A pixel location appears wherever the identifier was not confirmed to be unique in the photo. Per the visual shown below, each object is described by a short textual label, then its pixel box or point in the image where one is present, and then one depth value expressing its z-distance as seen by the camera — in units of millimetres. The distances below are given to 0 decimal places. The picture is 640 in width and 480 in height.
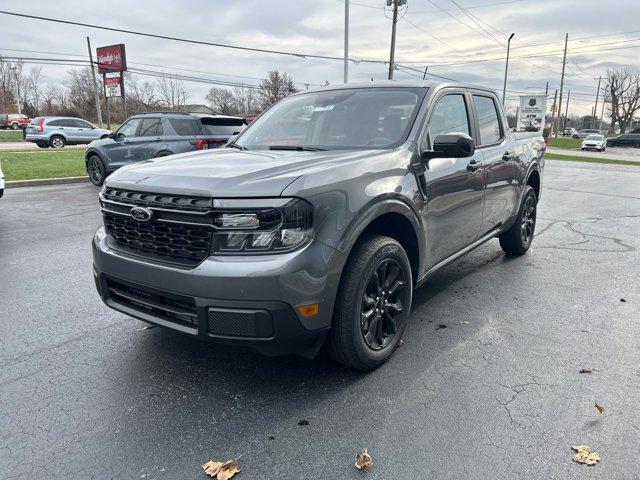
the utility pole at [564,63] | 59906
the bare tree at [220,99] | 85688
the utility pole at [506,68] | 42562
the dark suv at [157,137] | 10867
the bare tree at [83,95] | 74375
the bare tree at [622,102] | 87938
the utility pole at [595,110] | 106050
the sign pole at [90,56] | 42897
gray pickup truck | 2500
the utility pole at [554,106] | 62094
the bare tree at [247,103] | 80100
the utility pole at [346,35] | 23609
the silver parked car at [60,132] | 26741
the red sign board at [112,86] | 37438
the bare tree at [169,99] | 82938
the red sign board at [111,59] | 38531
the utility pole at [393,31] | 28906
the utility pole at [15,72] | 72375
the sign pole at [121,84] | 36250
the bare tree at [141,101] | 75625
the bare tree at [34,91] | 82912
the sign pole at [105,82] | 37531
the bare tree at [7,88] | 74312
